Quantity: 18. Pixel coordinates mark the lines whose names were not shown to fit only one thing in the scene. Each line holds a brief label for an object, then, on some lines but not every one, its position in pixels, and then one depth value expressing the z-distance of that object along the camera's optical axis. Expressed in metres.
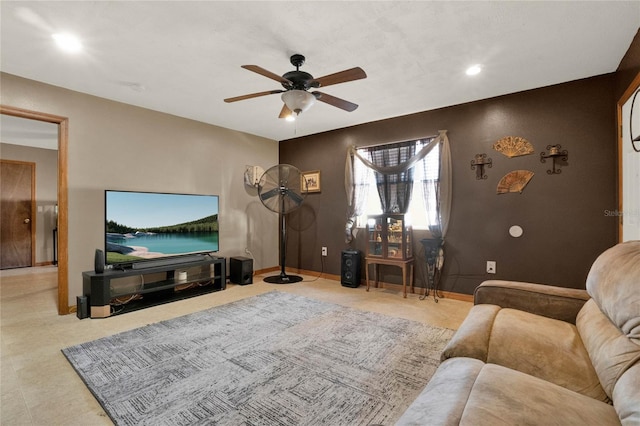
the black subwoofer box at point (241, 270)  4.42
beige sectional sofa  0.89
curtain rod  3.92
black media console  3.04
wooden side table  3.78
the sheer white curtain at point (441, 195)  3.74
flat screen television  3.39
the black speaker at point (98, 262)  3.12
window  3.88
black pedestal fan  4.58
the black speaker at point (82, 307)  3.01
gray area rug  1.61
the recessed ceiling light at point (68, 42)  2.24
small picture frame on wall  5.04
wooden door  5.69
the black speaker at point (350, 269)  4.33
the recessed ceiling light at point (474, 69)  2.71
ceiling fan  2.17
